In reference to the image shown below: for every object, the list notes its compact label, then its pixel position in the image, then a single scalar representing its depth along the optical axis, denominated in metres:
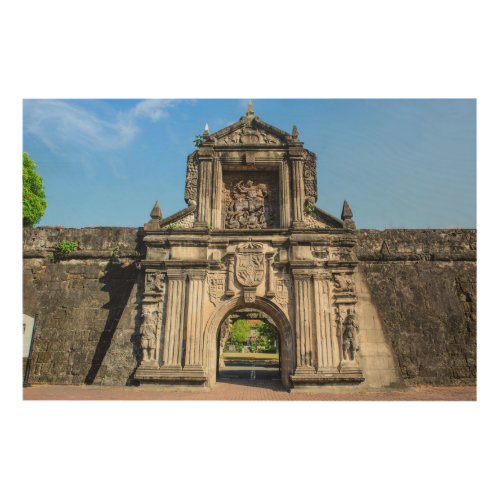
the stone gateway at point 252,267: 9.97
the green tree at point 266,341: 35.31
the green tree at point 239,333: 43.62
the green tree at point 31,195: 21.23
